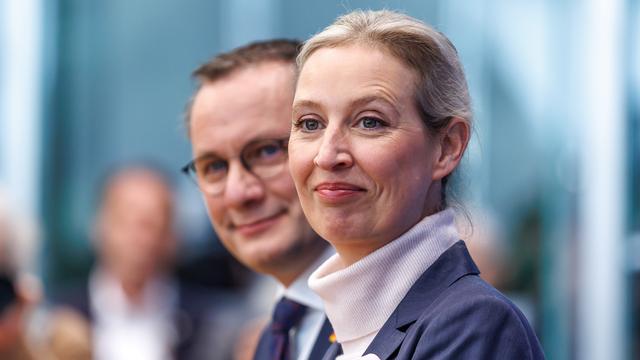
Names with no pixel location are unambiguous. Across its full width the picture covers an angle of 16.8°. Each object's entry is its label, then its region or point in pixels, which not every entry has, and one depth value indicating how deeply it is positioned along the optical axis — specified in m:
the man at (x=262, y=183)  4.10
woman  3.14
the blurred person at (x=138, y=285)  8.66
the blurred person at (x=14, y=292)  6.72
